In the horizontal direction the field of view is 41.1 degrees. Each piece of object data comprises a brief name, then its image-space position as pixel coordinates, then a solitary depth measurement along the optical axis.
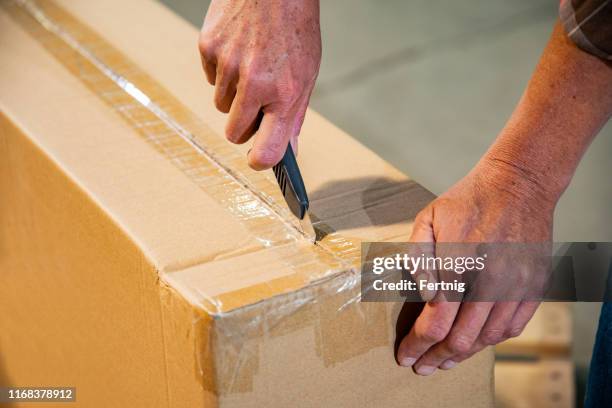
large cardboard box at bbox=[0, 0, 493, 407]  0.81
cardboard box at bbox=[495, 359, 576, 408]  1.73
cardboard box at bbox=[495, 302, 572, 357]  1.79
